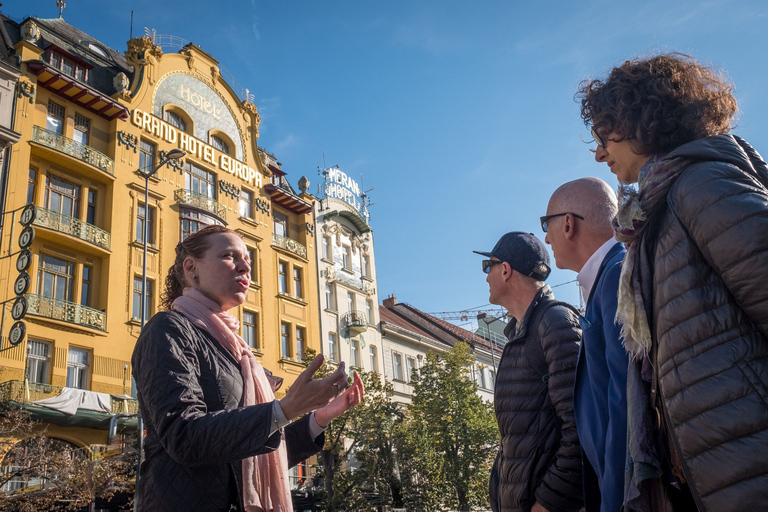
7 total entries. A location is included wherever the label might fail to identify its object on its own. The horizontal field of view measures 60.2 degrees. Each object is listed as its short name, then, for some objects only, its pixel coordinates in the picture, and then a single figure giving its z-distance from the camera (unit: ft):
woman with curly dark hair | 6.11
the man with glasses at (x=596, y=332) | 8.11
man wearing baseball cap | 11.29
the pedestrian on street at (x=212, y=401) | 8.47
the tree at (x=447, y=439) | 85.97
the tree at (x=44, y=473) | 58.29
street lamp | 61.46
